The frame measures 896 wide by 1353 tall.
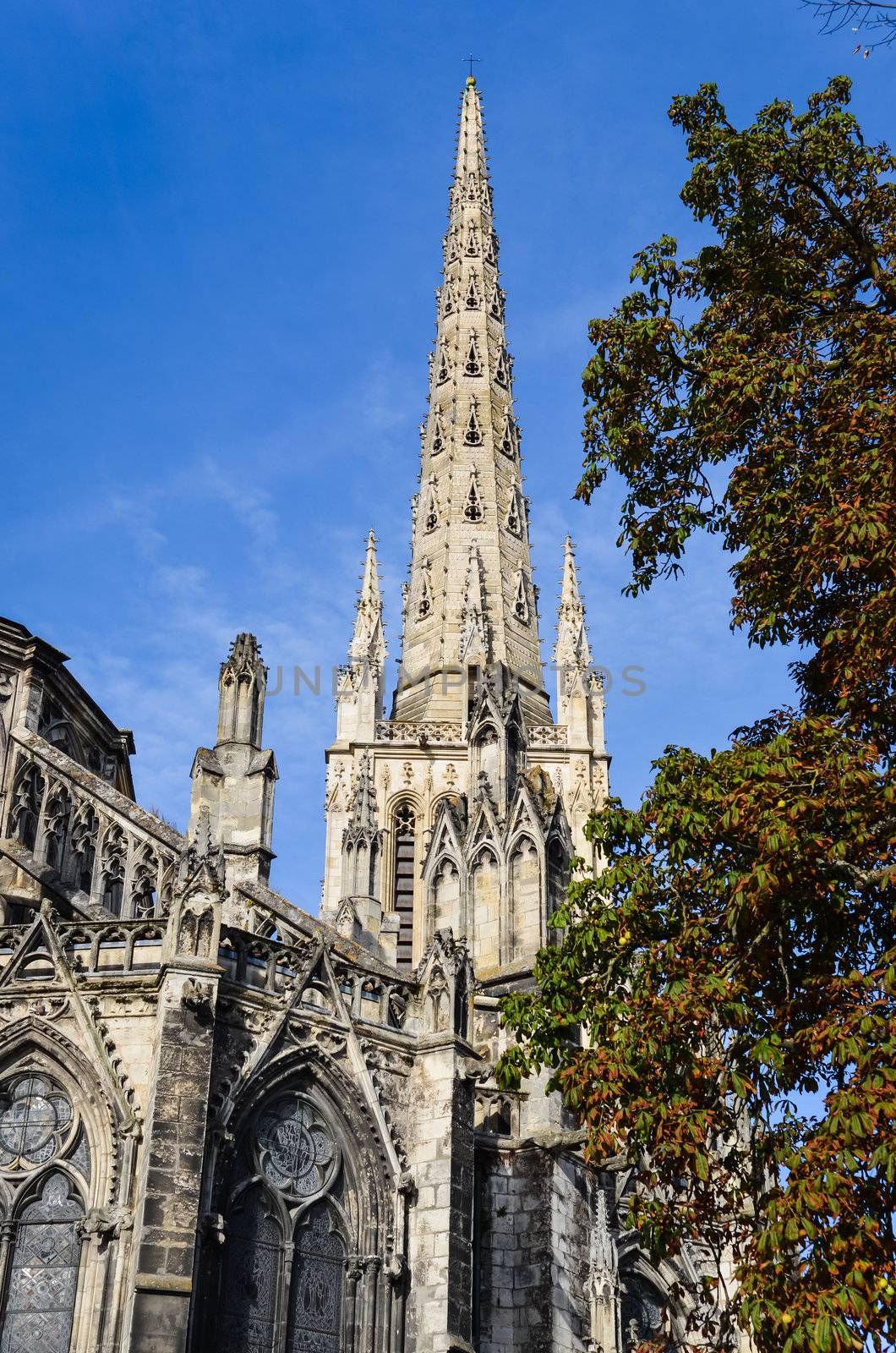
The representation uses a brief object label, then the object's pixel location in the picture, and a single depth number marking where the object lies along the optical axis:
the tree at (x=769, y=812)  10.96
